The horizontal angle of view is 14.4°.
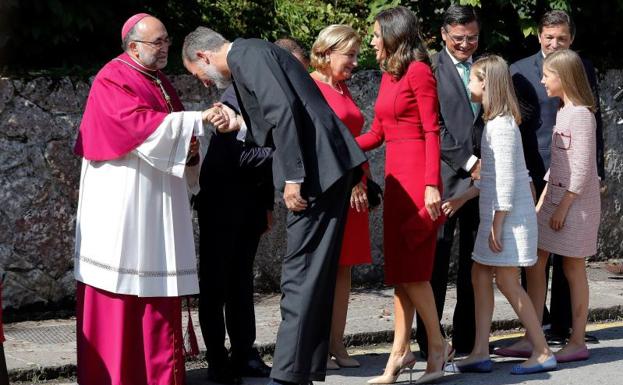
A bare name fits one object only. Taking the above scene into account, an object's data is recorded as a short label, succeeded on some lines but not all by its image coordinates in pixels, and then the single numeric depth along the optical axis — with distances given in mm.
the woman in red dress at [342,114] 13449
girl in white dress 13029
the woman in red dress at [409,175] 12558
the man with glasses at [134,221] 11959
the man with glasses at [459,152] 13471
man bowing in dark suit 11247
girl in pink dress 13778
